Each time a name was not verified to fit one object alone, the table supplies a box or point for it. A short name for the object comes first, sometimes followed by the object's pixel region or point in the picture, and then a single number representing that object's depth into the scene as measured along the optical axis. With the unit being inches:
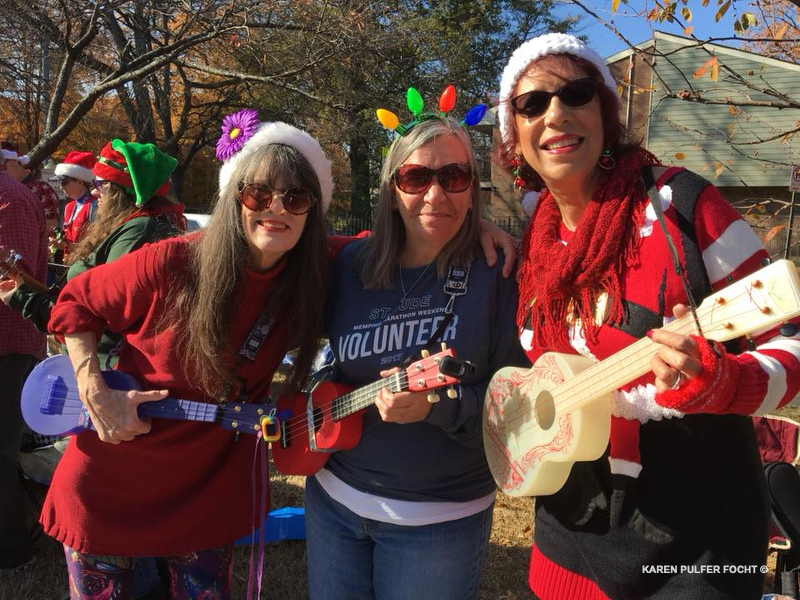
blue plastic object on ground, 147.8
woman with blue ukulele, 80.8
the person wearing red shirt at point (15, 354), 122.3
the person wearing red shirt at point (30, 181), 204.8
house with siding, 595.8
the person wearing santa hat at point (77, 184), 254.4
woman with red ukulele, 73.2
